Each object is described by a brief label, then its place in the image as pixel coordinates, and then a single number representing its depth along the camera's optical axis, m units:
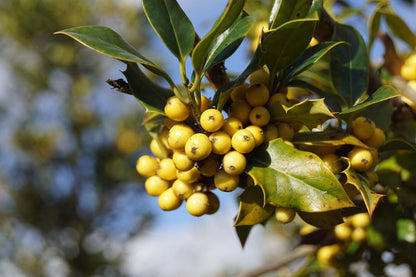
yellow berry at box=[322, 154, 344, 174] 0.30
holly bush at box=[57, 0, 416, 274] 0.28
